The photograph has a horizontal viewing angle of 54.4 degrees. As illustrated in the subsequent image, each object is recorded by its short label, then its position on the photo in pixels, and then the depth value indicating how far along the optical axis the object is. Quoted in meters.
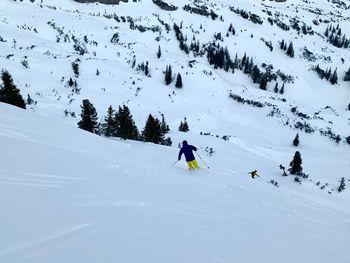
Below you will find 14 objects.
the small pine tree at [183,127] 46.07
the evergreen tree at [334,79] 90.06
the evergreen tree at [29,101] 39.62
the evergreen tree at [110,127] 33.66
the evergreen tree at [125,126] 32.09
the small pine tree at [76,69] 56.17
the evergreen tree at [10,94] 28.08
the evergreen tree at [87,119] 32.75
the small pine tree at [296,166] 30.30
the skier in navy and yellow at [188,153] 16.27
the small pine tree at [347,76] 91.50
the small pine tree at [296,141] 49.29
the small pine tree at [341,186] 28.46
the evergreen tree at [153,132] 31.48
